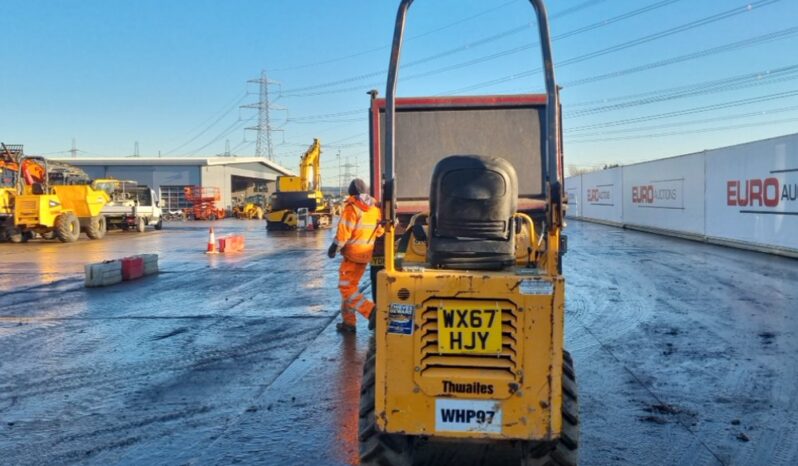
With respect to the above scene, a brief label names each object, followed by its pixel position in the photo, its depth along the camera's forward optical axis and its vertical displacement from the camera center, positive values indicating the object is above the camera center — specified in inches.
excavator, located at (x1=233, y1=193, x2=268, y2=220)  2033.7 -9.0
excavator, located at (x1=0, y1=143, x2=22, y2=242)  919.0 +34.9
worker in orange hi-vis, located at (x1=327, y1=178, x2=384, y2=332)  282.7 -13.2
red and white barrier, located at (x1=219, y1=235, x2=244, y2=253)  753.0 -43.0
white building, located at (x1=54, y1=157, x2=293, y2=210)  2220.7 +130.4
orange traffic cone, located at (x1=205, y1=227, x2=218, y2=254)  742.1 -43.5
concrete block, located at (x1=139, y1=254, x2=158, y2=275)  528.4 -45.7
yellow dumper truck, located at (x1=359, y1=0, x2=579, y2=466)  130.7 -26.1
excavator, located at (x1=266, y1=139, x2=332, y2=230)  1235.2 +2.9
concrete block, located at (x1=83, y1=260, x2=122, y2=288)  460.1 -46.8
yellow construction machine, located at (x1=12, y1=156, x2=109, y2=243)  901.8 +6.1
